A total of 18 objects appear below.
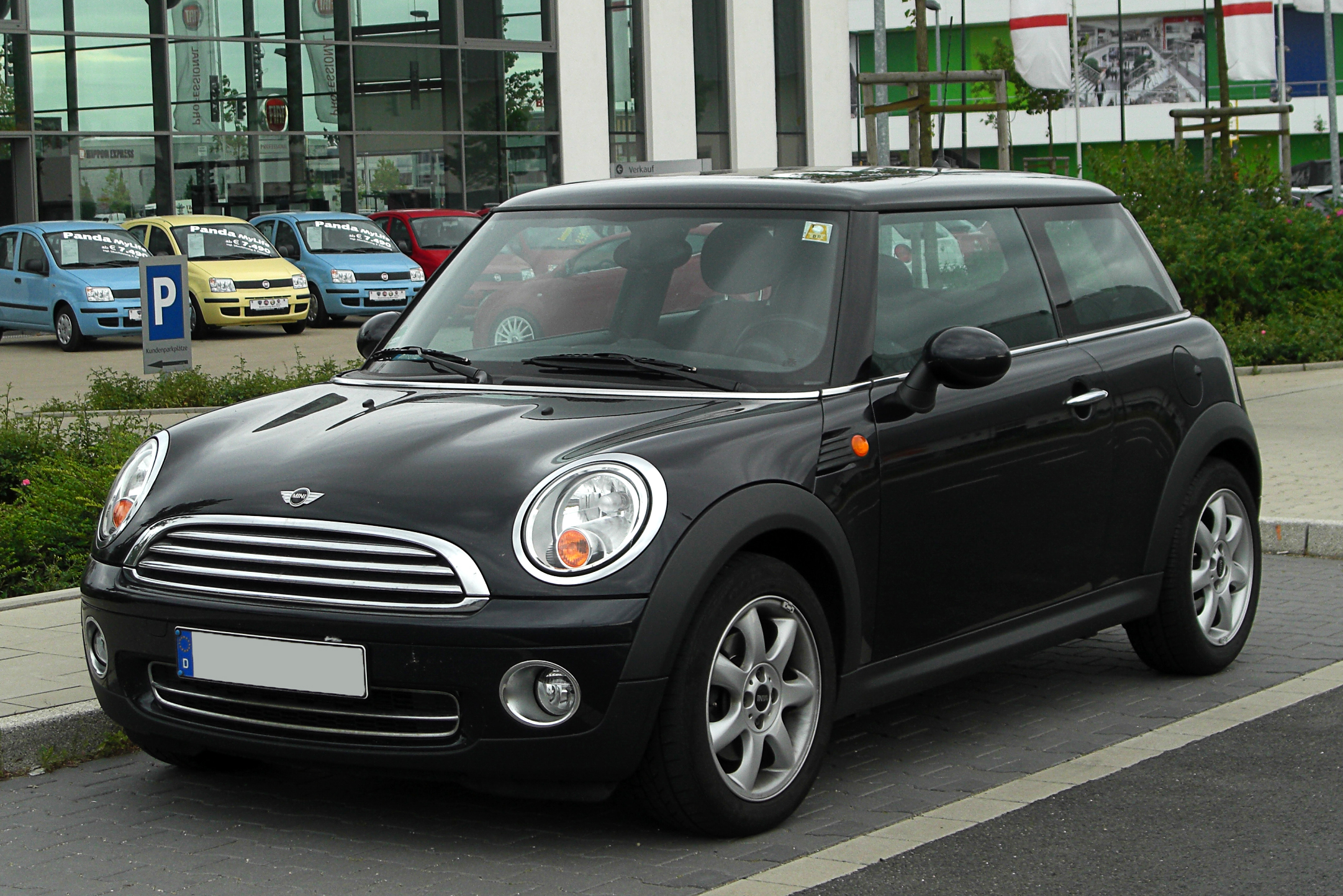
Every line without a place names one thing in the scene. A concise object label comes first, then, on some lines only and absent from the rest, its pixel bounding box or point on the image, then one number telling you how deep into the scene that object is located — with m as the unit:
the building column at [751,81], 42.09
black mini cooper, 4.12
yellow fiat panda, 24.48
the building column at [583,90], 38.91
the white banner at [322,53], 35.28
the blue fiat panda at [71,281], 23.23
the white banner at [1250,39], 22.03
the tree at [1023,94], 65.38
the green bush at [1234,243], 17.52
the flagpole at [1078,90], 64.19
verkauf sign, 23.67
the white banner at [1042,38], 16.86
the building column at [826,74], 43.91
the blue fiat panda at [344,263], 26.61
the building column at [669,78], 40.28
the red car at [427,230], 29.03
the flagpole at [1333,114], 36.41
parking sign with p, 15.47
